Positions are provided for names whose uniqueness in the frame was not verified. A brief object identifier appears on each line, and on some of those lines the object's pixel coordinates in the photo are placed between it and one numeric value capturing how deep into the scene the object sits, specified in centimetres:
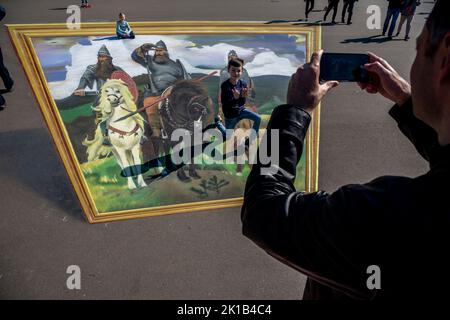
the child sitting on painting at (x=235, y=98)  258
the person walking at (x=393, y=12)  797
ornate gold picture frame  225
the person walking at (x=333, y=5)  908
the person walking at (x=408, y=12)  772
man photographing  70
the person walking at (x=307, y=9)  933
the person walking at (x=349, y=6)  920
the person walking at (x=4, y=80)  456
